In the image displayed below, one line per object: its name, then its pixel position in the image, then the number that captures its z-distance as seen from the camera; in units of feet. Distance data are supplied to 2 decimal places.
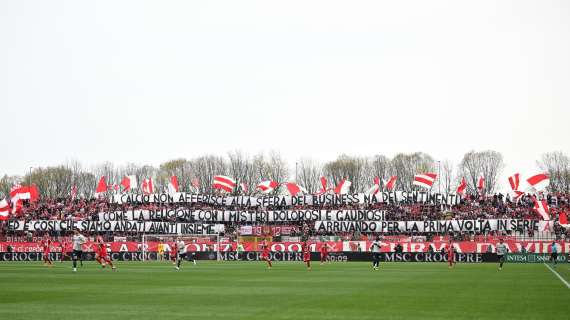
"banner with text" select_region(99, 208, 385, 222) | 302.04
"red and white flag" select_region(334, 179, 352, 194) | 303.27
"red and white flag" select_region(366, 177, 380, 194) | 306.55
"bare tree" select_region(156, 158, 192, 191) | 428.15
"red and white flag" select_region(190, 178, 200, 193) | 399.20
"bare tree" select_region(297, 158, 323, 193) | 416.05
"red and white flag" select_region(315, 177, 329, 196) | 313.40
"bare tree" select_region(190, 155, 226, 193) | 413.39
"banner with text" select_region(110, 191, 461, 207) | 300.61
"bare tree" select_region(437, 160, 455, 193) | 410.93
